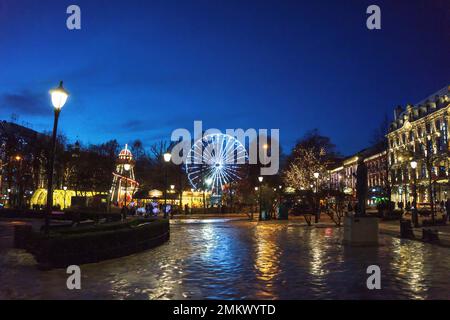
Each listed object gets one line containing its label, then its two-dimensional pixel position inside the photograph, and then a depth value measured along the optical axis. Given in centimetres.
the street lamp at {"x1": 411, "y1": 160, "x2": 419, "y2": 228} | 2670
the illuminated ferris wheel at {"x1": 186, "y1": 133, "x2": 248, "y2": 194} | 4684
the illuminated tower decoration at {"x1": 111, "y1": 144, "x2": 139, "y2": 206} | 5275
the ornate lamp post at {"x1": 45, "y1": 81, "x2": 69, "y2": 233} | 1193
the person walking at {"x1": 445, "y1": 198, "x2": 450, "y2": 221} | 3167
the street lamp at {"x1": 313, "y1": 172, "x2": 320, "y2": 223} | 3407
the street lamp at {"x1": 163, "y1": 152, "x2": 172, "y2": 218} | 2654
